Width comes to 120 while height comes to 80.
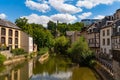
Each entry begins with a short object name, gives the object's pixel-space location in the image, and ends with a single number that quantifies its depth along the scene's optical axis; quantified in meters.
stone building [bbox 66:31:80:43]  33.25
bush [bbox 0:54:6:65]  17.94
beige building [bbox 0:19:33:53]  26.41
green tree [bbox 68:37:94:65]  17.82
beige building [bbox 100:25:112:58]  19.03
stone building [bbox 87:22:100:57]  22.23
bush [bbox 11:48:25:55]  25.10
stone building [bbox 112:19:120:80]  9.81
